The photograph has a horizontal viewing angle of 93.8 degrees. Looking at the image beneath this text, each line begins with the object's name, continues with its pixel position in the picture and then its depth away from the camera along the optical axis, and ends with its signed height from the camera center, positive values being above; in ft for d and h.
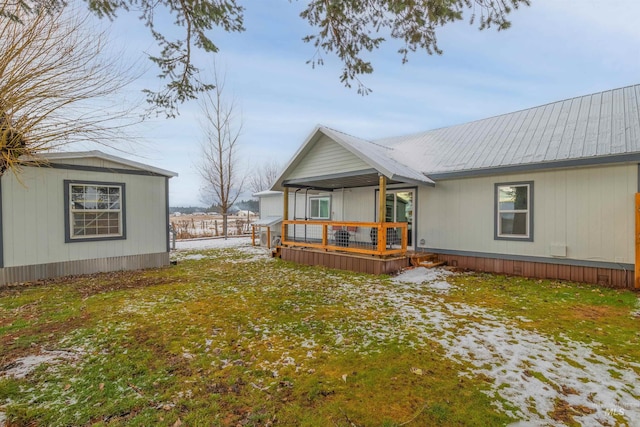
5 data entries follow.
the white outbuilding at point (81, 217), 23.02 -0.45
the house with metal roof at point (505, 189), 22.30 +2.02
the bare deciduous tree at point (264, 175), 118.73 +14.70
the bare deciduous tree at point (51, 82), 13.75 +6.65
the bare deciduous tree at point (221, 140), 63.05 +15.31
